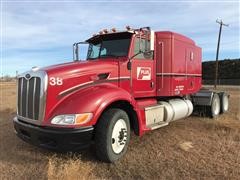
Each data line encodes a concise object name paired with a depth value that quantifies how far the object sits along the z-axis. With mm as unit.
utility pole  21555
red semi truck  3188
